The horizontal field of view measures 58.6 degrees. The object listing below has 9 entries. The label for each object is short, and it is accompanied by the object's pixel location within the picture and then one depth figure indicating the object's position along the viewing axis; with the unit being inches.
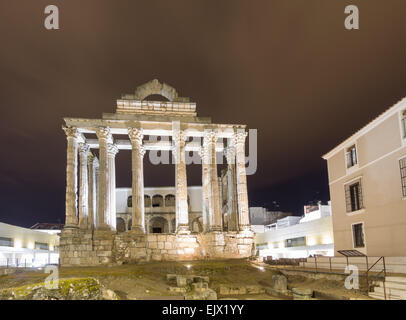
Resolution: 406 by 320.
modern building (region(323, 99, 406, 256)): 644.1
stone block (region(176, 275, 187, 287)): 691.2
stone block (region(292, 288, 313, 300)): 525.9
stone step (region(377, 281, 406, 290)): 479.5
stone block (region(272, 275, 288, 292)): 620.1
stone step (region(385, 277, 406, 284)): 489.7
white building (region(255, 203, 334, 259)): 1387.8
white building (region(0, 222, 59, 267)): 1405.9
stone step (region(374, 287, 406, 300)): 466.9
